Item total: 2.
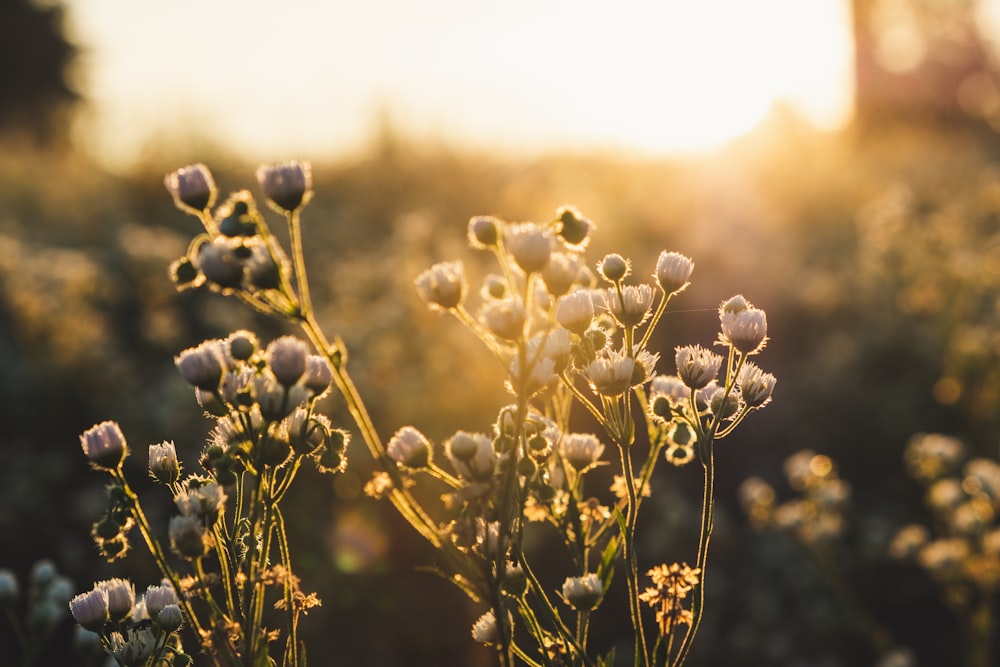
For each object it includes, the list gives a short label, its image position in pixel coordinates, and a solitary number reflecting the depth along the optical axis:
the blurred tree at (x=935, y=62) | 14.46
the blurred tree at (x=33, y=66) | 15.10
